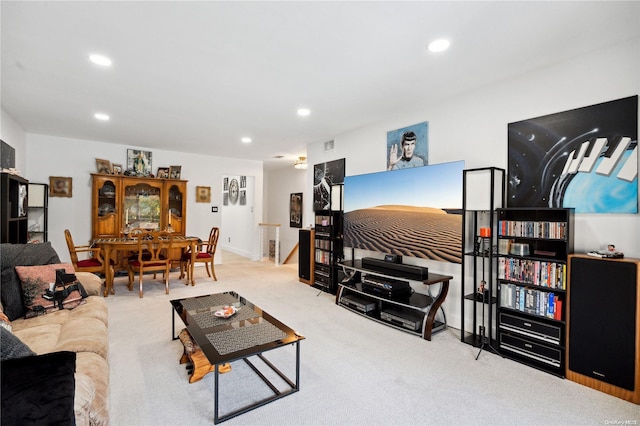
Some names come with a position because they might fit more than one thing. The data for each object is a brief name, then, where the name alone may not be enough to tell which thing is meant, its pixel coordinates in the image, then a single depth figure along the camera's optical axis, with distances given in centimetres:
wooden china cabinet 569
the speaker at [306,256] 521
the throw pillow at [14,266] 233
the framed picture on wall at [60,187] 539
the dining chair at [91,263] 432
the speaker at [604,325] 208
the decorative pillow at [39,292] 241
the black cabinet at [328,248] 479
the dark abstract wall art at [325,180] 511
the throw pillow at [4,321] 182
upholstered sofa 106
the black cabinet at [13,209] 324
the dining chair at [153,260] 460
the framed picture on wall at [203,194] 685
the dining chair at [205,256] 536
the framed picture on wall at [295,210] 778
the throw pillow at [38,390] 103
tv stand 316
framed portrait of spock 377
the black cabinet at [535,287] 244
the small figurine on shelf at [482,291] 283
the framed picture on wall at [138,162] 609
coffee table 190
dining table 452
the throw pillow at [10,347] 119
